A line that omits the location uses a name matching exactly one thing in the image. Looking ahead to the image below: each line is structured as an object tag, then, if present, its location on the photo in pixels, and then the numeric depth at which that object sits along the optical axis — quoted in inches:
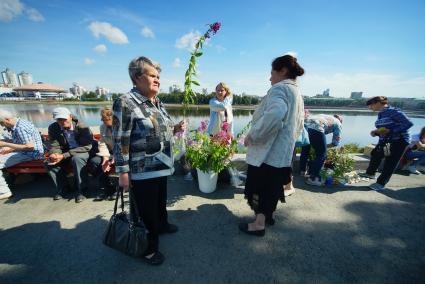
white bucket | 134.3
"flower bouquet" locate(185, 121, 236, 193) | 127.5
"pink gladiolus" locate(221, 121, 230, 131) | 134.5
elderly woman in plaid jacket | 65.4
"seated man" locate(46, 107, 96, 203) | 125.2
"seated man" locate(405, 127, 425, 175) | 181.6
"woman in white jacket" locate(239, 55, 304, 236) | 79.1
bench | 135.6
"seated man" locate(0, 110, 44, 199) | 127.4
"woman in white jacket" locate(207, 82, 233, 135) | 154.5
